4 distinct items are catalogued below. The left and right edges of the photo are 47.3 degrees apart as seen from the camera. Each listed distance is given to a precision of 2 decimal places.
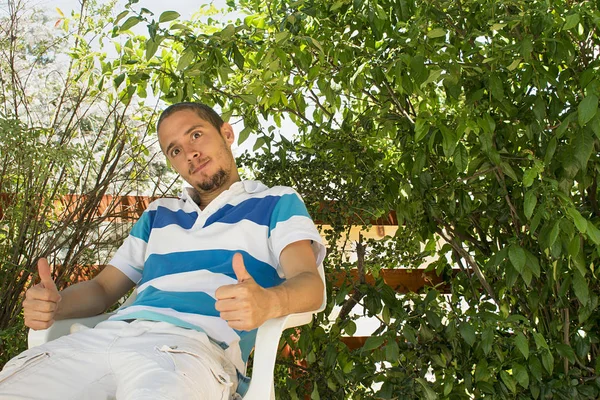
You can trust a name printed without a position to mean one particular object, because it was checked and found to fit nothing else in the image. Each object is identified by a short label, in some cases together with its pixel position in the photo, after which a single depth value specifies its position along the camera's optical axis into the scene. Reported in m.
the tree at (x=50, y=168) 2.32
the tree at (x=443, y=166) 1.77
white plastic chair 1.41
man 1.33
